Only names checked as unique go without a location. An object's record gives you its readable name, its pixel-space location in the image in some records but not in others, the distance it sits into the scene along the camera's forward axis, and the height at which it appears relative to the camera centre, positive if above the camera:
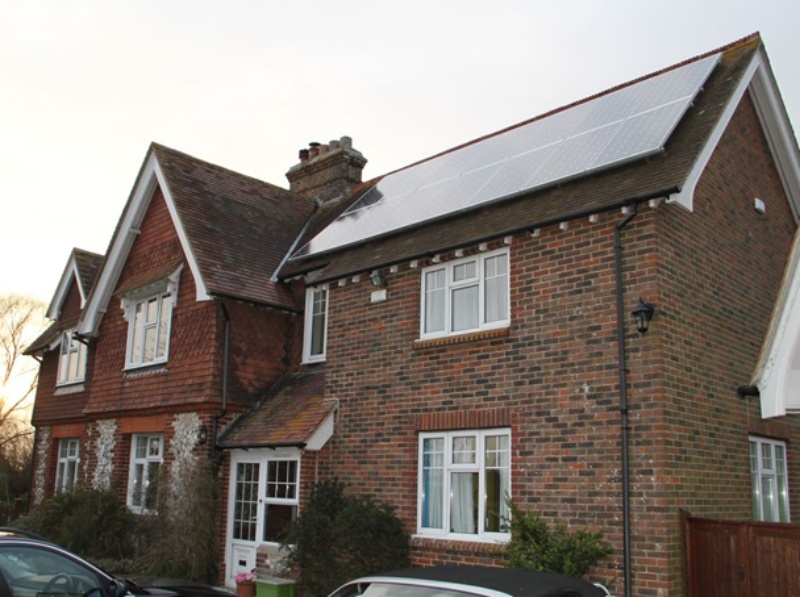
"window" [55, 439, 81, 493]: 20.69 +0.06
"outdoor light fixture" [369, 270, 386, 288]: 12.77 +3.06
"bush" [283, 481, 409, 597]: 11.06 -0.94
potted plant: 12.25 -1.75
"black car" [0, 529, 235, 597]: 6.54 -0.91
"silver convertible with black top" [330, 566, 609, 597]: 5.33 -0.73
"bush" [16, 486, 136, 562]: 14.58 -1.09
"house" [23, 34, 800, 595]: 9.59 +2.05
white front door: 13.45 -0.53
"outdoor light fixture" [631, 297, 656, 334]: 9.30 +1.93
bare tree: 40.34 +3.73
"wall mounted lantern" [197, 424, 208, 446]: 14.46 +0.61
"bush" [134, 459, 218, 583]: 13.41 -1.10
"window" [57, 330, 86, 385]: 20.77 +2.71
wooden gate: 8.48 -0.79
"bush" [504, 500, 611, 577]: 9.01 -0.78
